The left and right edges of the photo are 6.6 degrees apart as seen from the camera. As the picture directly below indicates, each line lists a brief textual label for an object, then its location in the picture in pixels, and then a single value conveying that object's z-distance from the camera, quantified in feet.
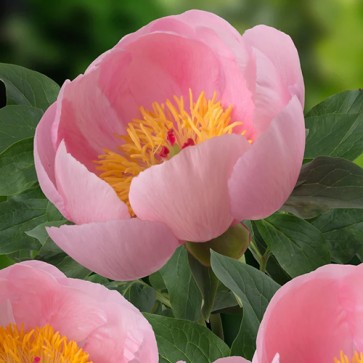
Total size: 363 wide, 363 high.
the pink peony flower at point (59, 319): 4.82
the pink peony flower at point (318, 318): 4.72
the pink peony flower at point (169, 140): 4.71
